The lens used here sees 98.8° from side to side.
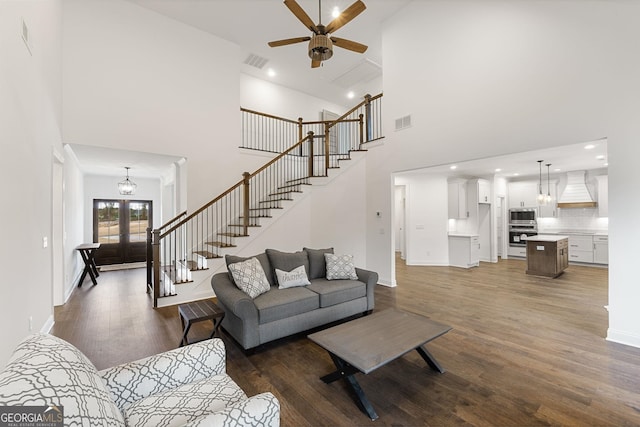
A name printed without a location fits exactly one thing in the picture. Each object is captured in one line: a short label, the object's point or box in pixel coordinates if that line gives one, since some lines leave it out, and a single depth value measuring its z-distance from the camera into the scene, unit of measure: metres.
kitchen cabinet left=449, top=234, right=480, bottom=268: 7.58
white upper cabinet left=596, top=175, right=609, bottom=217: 7.45
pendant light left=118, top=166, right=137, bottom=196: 7.54
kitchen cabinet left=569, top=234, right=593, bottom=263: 7.67
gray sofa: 3.02
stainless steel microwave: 8.79
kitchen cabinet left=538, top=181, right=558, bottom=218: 8.46
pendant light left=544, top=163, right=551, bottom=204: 8.43
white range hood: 7.73
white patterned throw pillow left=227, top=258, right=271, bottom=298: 3.34
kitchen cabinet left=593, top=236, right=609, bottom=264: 7.38
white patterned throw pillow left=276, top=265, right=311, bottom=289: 3.73
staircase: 4.86
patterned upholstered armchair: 0.94
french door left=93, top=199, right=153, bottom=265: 8.10
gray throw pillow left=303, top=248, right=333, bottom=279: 4.28
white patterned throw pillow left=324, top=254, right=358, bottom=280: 4.14
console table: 5.86
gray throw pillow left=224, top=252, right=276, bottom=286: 3.89
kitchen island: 6.31
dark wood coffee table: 2.12
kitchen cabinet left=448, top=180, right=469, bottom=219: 8.12
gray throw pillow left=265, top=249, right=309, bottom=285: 3.98
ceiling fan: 3.18
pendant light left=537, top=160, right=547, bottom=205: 7.21
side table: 2.93
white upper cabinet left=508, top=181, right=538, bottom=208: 8.79
